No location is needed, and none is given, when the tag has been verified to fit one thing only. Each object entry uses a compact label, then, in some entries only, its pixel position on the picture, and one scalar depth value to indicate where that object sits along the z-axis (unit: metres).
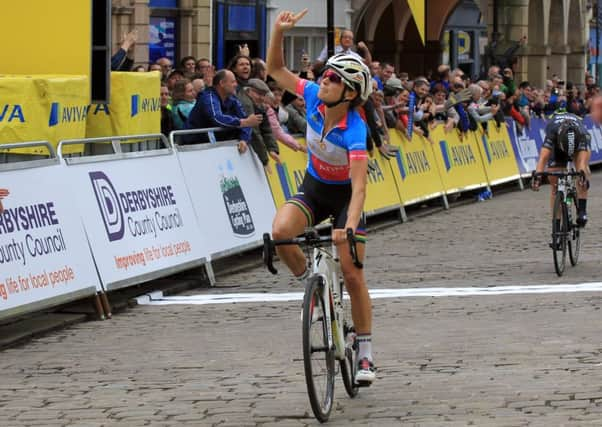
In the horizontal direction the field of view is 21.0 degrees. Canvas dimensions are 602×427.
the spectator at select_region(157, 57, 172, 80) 18.62
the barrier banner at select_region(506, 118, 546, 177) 29.31
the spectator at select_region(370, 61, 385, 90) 21.78
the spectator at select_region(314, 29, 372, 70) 21.19
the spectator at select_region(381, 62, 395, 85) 23.34
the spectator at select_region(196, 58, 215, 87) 18.48
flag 25.62
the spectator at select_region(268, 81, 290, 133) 18.06
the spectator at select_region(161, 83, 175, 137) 16.73
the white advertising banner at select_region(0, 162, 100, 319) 11.10
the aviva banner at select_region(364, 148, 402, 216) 20.28
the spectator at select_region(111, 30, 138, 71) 16.44
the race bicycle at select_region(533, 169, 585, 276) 15.17
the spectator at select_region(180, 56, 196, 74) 19.09
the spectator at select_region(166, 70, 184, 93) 17.64
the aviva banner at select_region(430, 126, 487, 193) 24.11
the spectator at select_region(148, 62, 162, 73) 18.14
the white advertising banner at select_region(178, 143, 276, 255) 14.73
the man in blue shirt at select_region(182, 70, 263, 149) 15.88
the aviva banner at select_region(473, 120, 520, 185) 26.81
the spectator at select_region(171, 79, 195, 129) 16.78
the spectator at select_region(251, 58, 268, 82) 18.15
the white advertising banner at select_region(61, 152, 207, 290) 12.52
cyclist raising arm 8.52
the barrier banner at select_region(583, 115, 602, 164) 35.81
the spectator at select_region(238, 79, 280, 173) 16.53
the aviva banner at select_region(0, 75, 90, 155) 13.56
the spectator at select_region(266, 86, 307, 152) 16.88
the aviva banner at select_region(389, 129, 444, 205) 21.89
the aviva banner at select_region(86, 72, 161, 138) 15.66
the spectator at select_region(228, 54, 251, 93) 17.27
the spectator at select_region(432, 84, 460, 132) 24.72
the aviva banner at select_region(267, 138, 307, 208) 17.02
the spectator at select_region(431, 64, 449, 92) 26.45
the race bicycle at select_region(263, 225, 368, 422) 7.88
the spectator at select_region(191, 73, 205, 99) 17.44
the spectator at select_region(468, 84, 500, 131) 26.48
